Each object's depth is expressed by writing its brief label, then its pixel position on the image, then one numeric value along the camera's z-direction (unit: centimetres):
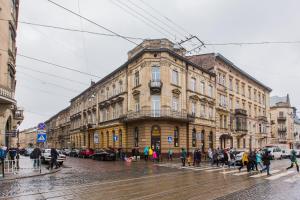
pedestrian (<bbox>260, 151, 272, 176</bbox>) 1398
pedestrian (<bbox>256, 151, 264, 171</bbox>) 1621
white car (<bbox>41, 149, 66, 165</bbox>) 1944
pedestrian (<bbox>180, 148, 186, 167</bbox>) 1971
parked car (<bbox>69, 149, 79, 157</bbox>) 3516
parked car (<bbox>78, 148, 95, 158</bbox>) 3134
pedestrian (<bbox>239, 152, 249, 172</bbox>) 1572
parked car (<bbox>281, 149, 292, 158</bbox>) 3296
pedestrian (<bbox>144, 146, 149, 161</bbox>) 2377
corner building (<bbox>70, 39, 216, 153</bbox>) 2634
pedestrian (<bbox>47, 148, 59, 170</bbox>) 1699
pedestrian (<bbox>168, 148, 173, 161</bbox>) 2469
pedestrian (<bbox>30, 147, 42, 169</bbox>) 1675
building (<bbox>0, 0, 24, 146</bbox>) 1642
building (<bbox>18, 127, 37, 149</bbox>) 10589
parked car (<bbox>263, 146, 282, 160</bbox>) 3043
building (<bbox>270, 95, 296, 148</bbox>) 6049
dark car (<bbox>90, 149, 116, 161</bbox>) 2538
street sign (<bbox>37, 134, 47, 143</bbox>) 1504
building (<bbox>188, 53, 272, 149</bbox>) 3458
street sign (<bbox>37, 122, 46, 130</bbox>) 1536
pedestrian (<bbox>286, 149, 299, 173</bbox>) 1577
